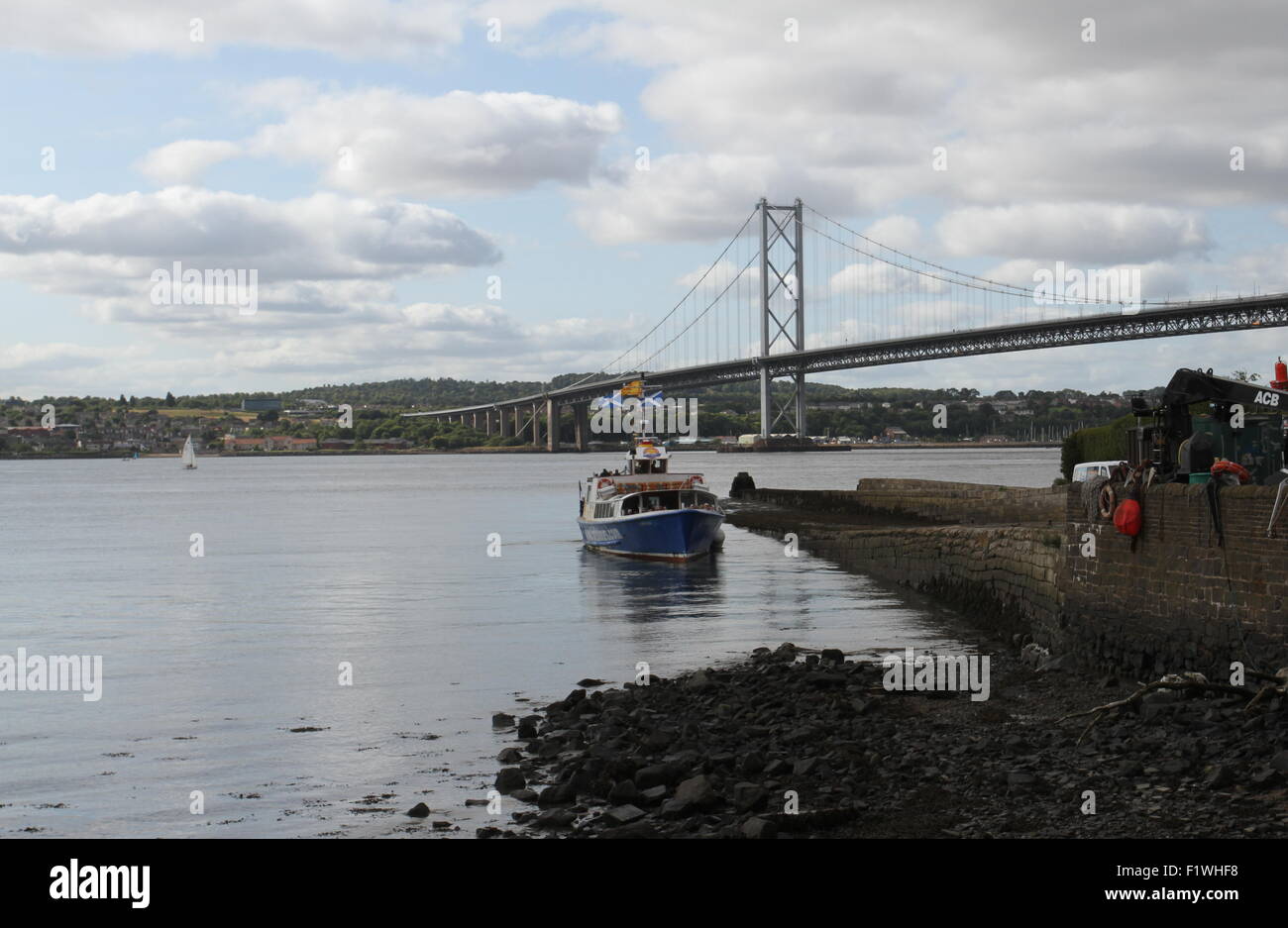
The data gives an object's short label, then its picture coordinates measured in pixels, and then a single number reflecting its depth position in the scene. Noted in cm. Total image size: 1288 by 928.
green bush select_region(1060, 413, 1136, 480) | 3391
